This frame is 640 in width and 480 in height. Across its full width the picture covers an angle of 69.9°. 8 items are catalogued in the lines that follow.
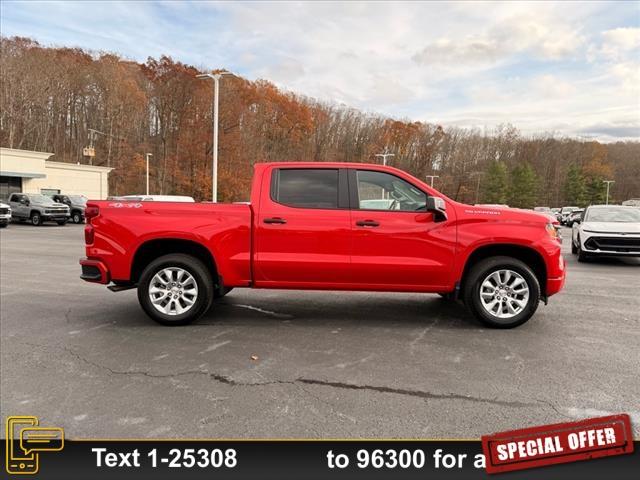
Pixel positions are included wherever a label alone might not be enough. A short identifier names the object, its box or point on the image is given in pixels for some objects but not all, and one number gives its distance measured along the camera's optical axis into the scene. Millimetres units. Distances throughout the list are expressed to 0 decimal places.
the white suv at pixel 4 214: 24772
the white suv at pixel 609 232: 11992
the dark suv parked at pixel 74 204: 31134
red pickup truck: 5379
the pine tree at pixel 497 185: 87625
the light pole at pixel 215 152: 22625
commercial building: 33781
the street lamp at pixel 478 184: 91438
